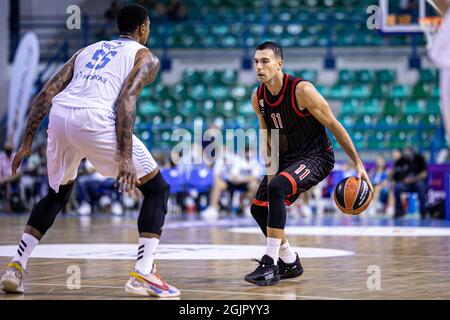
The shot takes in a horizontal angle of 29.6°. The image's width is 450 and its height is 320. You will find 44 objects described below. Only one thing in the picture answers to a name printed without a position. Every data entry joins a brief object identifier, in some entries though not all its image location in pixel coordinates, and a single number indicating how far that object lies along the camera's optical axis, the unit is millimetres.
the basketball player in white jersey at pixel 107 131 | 4977
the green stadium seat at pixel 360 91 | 20156
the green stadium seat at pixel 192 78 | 21391
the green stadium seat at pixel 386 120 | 19500
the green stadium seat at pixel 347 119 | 19270
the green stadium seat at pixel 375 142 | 18984
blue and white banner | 18312
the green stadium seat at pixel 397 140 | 18906
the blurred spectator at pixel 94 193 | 17402
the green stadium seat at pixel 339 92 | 20172
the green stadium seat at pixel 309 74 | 20559
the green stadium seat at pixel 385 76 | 20484
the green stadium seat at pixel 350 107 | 19703
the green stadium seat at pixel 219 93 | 20672
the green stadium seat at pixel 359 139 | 18984
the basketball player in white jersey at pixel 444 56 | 3729
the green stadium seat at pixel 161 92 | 21016
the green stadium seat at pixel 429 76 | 20047
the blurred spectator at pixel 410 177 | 16359
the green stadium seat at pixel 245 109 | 20219
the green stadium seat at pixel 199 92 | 20734
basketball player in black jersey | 5852
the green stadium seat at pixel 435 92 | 19616
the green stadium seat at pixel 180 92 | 20906
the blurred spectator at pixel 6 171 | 17750
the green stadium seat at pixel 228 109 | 20250
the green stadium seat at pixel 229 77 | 21188
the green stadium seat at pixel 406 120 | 19200
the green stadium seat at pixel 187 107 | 20297
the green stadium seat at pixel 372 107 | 19766
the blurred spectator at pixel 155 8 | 22406
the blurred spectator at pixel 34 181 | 18156
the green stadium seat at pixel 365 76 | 20547
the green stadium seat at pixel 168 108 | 20438
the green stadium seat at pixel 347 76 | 20625
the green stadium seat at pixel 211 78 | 21281
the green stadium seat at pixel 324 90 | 20250
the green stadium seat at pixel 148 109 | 20517
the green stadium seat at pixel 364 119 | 19625
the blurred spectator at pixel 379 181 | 17658
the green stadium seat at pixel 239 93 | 20500
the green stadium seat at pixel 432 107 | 19266
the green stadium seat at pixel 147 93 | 21031
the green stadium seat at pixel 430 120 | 18969
